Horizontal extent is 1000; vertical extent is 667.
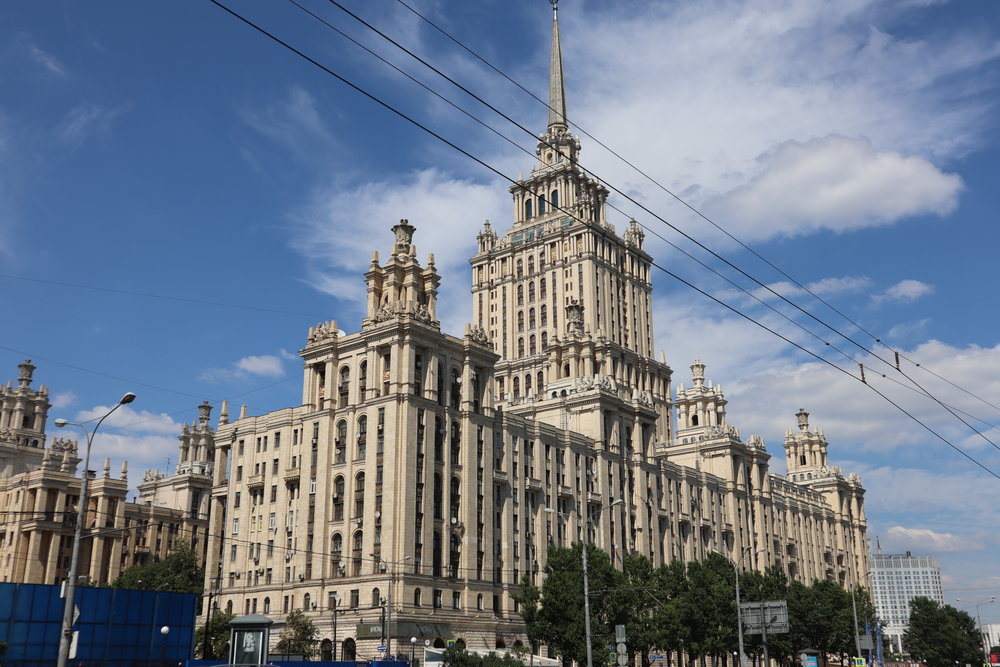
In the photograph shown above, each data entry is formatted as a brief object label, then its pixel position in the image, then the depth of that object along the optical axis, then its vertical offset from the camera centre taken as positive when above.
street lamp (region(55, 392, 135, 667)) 36.00 +1.18
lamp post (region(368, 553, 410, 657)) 73.94 +0.67
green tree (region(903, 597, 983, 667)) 135.38 -1.89
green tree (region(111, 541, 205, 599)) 110.00 +5.11
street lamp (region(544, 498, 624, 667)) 59.41 +0.67
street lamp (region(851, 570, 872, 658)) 97.81 -1.43
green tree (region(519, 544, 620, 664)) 68.38 +0.81
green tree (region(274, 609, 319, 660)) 78.50 -1.34
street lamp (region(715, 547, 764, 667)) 66.97 -0.27
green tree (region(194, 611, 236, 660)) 82.75 -1.53
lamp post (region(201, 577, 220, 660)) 82.52 -1.76
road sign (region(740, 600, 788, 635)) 70.06 +0.46
